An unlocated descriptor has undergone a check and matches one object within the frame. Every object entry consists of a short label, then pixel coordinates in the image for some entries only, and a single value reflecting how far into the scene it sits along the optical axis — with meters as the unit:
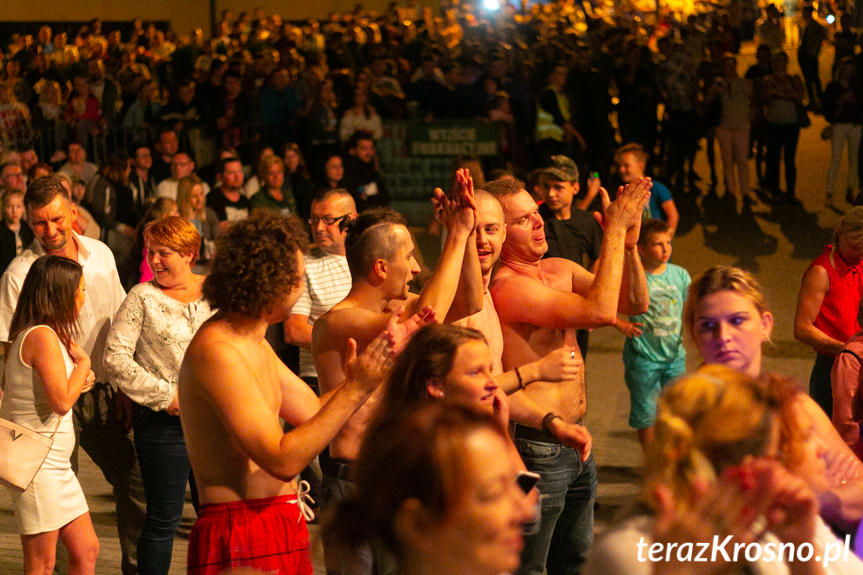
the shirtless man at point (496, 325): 3.86
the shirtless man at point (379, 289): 3.82
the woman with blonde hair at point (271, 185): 10.52
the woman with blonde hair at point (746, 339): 3.02
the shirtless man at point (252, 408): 3.18
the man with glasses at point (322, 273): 5.81
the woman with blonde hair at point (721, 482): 2.02
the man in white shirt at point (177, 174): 11.33
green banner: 14.92
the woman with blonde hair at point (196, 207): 8.90
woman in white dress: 4.53
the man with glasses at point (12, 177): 10.58
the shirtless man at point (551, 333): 4.16
